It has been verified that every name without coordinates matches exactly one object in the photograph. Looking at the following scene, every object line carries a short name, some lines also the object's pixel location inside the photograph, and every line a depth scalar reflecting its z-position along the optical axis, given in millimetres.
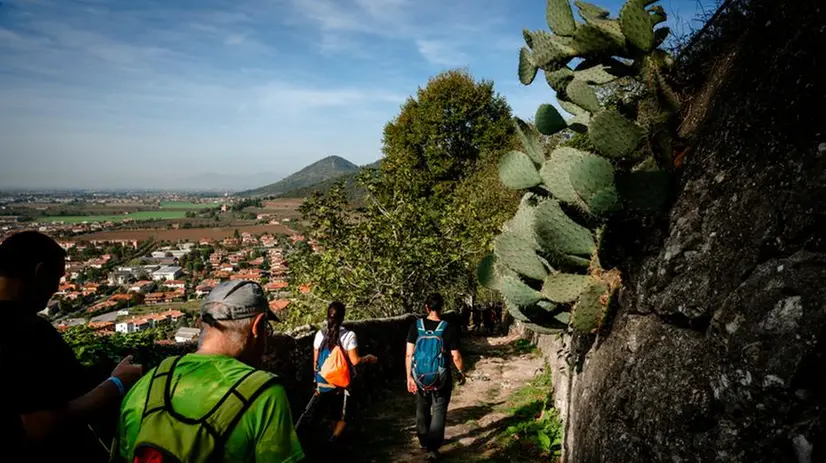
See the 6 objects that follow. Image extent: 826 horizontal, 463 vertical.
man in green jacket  1548
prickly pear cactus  3018
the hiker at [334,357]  4230
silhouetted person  1740
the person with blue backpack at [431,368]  4387
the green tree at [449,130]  20500
